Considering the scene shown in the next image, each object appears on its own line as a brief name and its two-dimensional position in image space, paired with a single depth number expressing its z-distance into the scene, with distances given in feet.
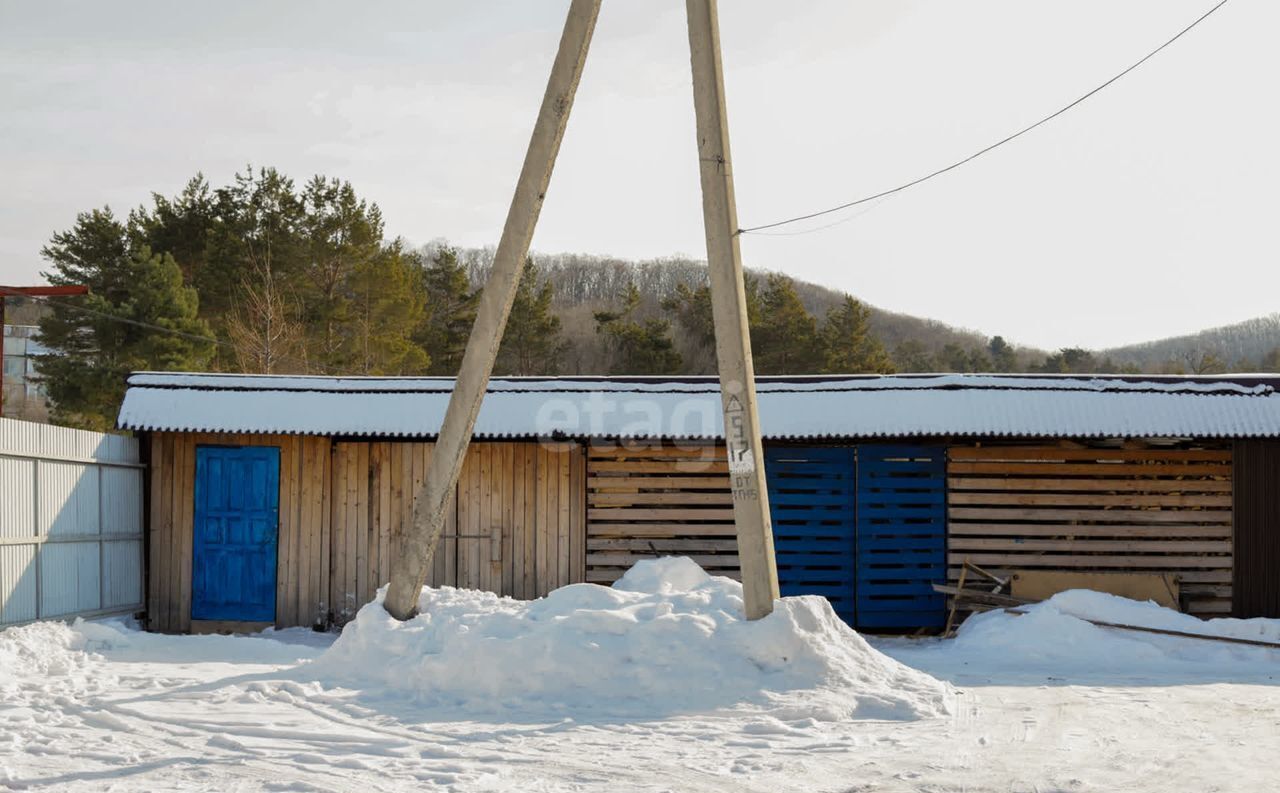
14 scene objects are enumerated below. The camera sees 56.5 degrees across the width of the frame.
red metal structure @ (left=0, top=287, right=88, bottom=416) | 52.60
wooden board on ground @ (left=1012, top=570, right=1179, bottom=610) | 44.80
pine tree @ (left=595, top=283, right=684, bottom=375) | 130.72
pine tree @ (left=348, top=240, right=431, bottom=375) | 116.37
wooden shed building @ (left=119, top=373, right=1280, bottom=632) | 45.68
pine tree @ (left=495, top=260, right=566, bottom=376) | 135.03
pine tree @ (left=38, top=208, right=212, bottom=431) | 101.24
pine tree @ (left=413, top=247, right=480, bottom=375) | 130.31
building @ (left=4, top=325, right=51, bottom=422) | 166.30
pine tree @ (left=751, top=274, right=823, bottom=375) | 134.51
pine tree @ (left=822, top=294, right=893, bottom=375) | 134.31
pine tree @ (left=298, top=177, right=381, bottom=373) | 116.16
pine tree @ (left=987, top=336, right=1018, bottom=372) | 191.42
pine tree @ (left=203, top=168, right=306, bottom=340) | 114.83
